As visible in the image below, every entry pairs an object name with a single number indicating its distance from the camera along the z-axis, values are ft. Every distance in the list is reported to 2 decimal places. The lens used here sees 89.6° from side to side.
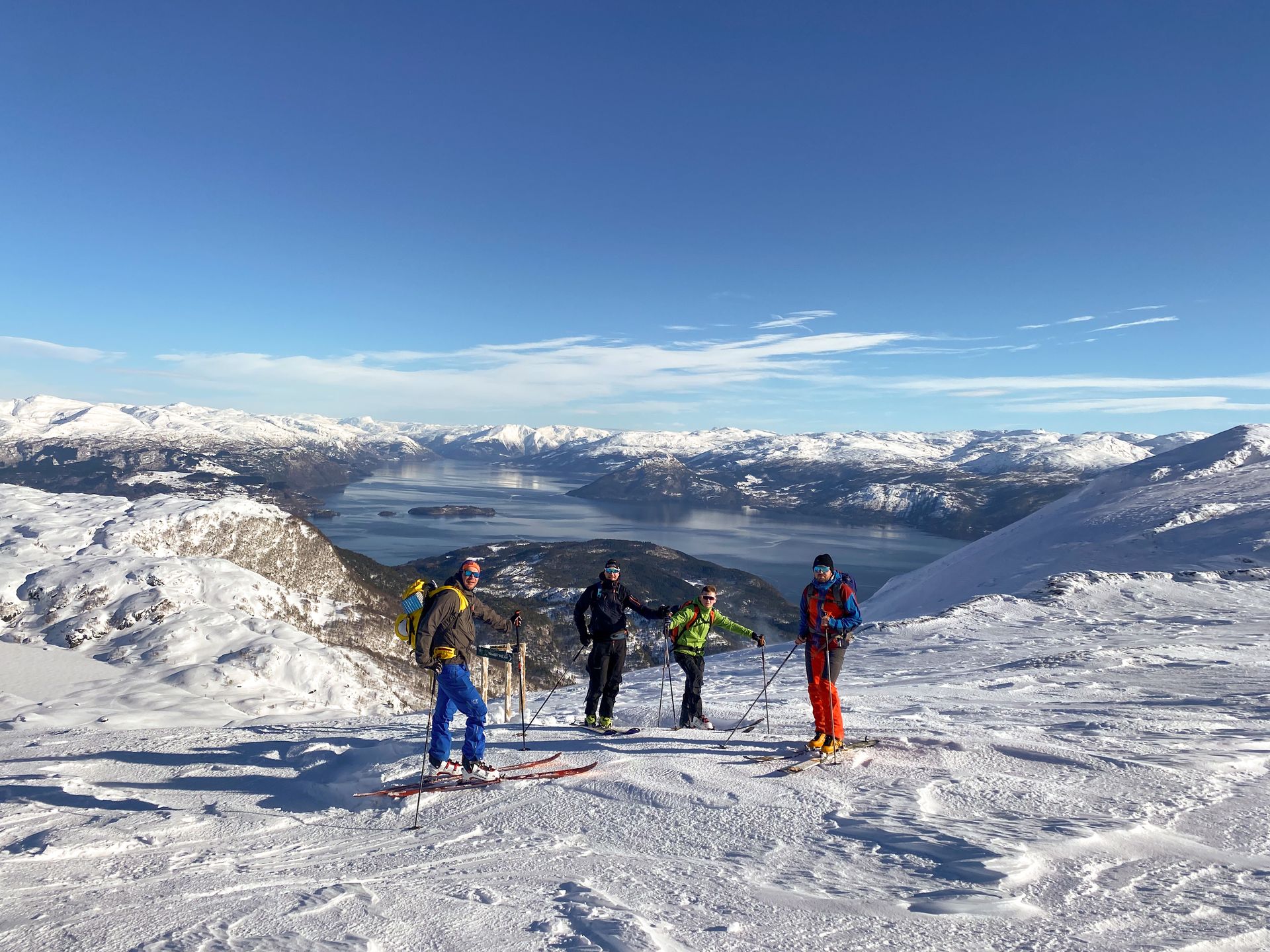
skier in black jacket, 34.37
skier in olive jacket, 26.58
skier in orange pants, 27.25
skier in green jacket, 33.99
